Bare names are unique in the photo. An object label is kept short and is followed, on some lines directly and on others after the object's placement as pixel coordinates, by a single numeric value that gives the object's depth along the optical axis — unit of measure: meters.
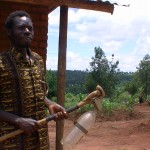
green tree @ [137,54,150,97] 19.67
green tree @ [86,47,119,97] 19.59
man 1.57
